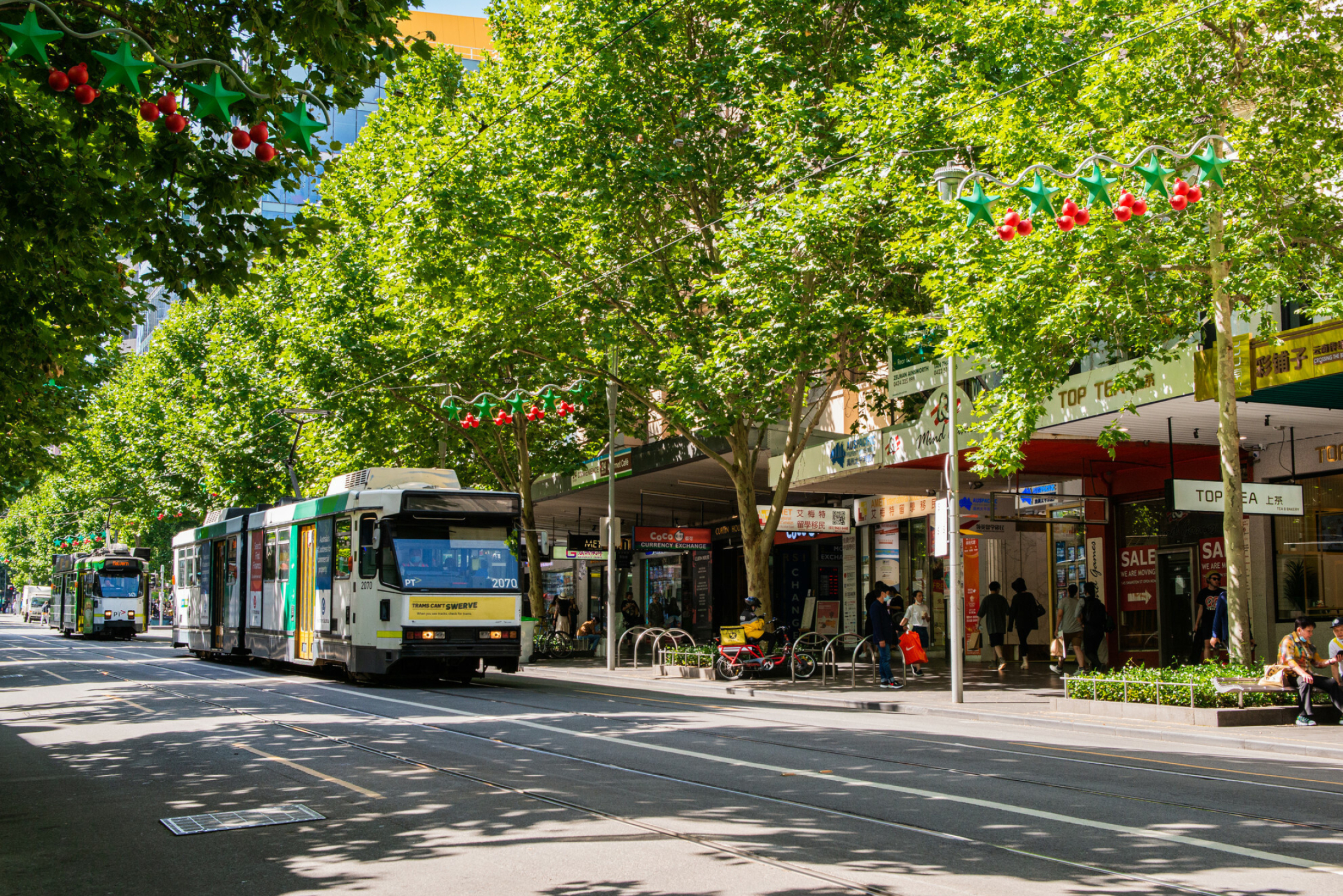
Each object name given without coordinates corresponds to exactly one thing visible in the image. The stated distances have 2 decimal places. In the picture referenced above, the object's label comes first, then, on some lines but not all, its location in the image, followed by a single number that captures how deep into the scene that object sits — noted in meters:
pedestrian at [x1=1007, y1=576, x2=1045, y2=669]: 24.66
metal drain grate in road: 8.66
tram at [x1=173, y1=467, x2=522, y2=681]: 20.64
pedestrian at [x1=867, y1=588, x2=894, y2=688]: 21.77
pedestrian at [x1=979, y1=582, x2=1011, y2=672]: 24.75
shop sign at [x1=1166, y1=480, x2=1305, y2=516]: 17.19
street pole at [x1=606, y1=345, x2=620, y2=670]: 27.78
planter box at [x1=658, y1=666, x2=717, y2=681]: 24.86
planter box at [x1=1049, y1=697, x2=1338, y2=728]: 14.91
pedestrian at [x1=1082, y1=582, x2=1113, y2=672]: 21.72
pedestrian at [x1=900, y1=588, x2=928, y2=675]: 24.38
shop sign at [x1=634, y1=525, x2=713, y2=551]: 32.25
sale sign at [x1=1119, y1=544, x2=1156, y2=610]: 23.92
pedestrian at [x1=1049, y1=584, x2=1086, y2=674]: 23.08
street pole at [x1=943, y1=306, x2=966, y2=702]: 18.50
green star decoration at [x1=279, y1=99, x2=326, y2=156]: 8.30
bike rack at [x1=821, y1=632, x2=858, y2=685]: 22.70
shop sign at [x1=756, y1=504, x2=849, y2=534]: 27.41
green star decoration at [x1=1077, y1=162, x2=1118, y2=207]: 11.69
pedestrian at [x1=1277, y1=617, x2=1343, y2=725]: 14.97
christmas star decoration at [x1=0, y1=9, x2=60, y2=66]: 7.01
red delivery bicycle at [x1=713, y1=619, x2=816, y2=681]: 23.52
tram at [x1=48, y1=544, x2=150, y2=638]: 53.25
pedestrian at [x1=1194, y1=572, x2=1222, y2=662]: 20.44
